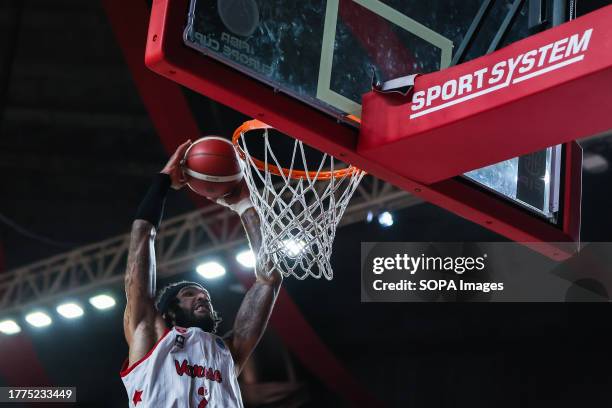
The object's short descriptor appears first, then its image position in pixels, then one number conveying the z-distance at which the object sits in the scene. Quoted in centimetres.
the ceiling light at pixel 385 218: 766
